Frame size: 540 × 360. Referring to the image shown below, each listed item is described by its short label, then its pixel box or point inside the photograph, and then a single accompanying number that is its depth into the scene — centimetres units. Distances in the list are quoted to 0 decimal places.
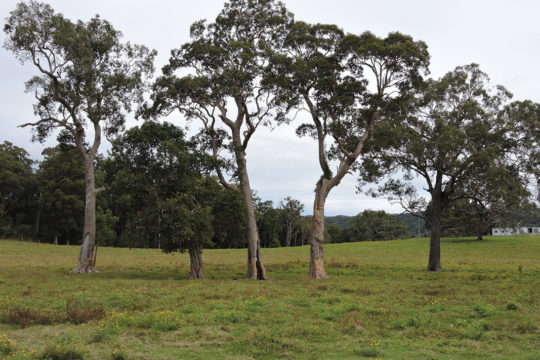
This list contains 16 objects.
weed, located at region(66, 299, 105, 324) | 1166
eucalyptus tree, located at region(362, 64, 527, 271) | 2938
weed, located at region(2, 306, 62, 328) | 1126
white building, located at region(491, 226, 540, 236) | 12200
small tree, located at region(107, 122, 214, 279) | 2341
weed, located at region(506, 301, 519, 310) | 1394
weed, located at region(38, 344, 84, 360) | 819
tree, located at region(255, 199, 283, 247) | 9938
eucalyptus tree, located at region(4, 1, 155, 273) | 2759
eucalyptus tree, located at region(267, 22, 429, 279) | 2738
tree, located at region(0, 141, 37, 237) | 6681
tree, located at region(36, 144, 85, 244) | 6581
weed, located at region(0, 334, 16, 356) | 857
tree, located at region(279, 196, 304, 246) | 11225
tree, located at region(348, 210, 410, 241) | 11425
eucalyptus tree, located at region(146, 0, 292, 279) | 2706
